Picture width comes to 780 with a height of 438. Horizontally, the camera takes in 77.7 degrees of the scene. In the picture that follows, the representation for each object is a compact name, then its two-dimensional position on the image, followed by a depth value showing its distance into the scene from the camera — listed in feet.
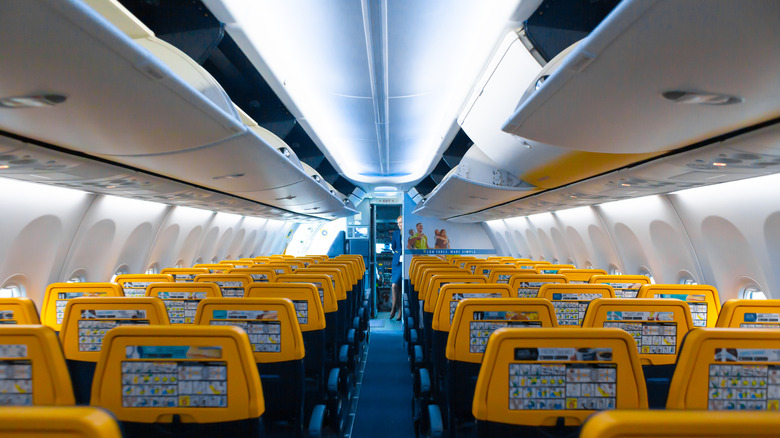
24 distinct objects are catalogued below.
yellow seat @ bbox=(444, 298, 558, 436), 8.96
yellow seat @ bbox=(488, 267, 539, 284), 18.58
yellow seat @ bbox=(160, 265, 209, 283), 19.02
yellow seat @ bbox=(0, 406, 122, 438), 3.14
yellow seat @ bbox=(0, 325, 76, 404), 5.82
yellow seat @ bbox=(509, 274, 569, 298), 15.55
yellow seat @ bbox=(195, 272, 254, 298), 14.97
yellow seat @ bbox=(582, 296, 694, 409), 9.25
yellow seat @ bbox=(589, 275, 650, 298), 15.79
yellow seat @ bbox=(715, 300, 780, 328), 9.48
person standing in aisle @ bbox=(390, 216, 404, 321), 42.80
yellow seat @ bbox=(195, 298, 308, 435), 9.15
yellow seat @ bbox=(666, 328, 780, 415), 6.12
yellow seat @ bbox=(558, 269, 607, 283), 19.49
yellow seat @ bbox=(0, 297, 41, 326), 9.09
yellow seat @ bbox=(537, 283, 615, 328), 12.75
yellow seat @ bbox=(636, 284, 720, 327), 12.39
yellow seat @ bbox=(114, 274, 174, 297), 15.72
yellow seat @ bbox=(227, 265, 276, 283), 18.35
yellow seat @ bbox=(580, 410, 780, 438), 3.01
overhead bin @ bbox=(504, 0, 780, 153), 4.64
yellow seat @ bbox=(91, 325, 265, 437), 6.10
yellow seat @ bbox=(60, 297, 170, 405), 9.20
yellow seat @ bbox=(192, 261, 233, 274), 23.83
